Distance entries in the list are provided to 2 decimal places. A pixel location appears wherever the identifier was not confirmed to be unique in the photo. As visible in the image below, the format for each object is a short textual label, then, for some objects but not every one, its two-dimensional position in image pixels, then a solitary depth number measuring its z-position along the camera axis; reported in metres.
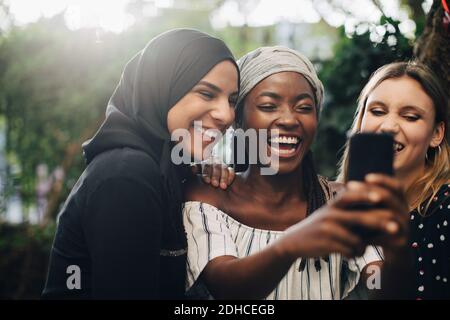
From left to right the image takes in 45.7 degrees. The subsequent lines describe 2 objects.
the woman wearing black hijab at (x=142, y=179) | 2.13
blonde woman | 2.59
